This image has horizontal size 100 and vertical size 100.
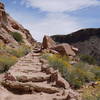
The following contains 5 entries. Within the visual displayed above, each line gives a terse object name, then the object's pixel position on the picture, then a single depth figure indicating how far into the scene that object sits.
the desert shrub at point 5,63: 7.66
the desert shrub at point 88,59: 14.64
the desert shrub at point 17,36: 18.81
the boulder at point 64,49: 12.50
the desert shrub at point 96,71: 9.04
